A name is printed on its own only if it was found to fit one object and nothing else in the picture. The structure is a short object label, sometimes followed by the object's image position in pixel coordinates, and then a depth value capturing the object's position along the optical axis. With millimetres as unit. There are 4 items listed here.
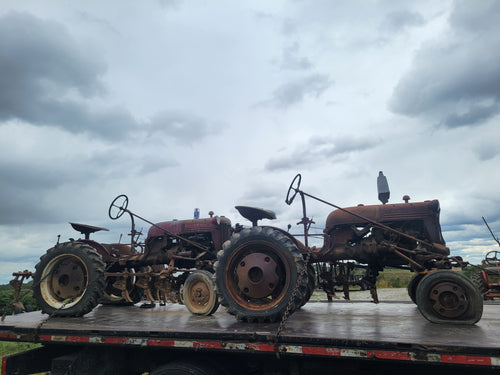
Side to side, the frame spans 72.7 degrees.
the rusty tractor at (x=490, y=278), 8297
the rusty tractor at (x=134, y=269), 5270
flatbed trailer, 2539
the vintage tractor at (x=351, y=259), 3809
